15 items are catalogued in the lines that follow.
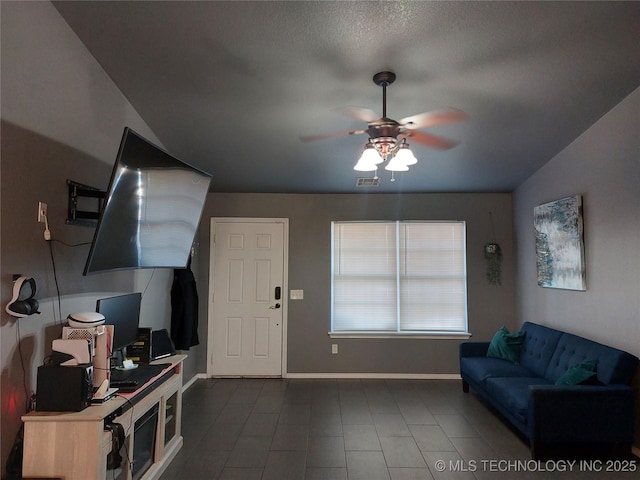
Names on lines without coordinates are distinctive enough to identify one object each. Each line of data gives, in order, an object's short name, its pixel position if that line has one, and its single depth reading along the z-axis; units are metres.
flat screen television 2.03
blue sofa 2.83
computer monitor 2.42
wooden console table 1.87
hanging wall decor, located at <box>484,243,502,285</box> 5.02
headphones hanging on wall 1.80
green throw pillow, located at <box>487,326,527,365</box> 4.19
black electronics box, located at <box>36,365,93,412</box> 1.90
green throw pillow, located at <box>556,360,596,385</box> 2.97
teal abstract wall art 3.54
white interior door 5.06
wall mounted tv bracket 2.27
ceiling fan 2.35
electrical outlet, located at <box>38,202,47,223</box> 2.03
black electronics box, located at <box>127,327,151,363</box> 2.88
